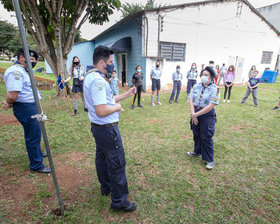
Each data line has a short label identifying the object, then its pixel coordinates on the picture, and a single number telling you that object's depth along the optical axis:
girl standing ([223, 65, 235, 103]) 7.63
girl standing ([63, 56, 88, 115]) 5.98
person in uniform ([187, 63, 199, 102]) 7.93
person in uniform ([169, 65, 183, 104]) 7.77
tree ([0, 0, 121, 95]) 6.98
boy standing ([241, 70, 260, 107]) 7.16
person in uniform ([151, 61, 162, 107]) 7.43
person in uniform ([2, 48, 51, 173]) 2.46
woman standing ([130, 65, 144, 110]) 6.77
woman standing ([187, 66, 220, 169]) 2.90
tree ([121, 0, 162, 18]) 29.92
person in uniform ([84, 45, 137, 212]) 1.75
